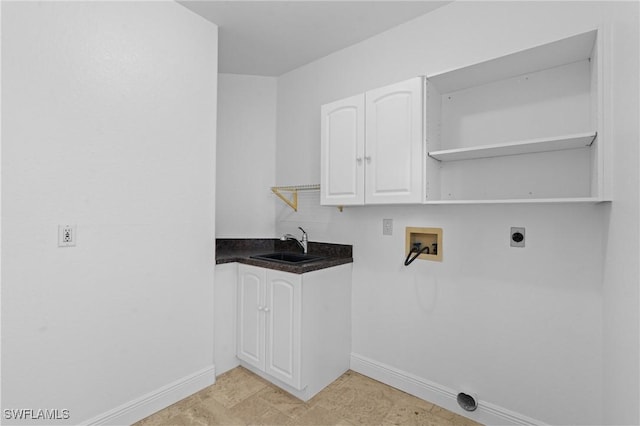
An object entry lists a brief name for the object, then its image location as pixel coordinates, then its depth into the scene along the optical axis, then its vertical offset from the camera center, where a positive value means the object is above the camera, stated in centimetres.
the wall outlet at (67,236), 153 -12
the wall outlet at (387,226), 224 -9
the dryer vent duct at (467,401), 182 -111
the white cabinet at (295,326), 202 -79
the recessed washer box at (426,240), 200 -17
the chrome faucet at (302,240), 266 -23
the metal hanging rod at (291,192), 274 +20
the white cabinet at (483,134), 146 +47
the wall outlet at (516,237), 171 -12
